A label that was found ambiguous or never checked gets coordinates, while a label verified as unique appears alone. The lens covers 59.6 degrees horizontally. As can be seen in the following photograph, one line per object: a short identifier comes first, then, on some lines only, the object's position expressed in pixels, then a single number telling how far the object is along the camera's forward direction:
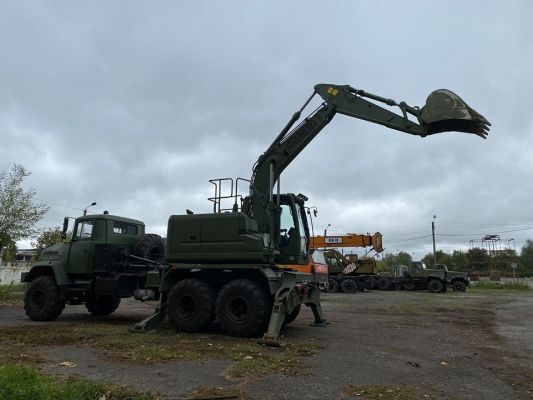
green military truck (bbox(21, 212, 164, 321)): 13.36
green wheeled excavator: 10.39
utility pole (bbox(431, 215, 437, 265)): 61.16
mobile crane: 34.53
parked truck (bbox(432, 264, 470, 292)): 35.76
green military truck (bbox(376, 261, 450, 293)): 34.78
